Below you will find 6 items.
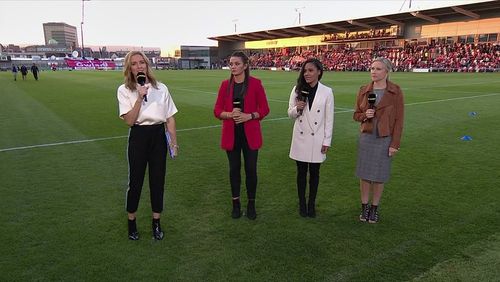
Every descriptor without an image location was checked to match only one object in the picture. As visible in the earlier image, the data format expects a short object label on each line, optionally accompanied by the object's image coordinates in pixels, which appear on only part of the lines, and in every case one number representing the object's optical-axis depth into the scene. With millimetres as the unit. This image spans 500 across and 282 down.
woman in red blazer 4289
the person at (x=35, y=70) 35172
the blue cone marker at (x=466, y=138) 8778
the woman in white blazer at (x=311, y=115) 4379
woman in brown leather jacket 4195
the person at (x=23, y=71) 36500
